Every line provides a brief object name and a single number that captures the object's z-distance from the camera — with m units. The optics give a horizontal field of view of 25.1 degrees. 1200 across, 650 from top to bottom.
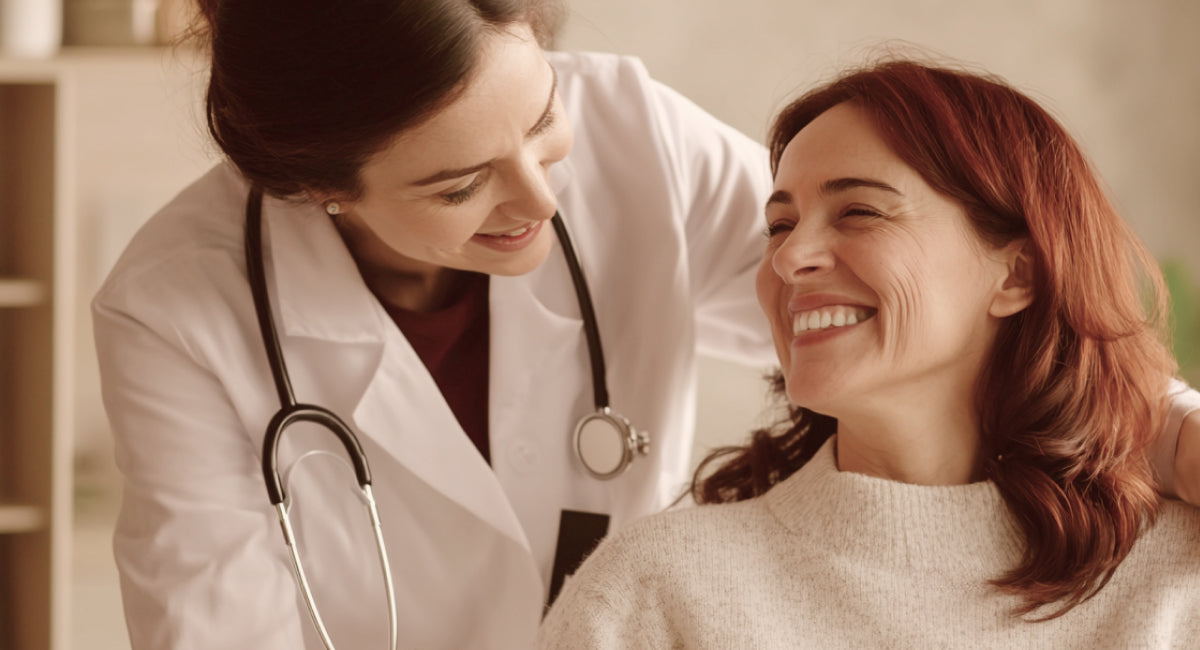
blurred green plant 2.42
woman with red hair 1.61
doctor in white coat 1.60
